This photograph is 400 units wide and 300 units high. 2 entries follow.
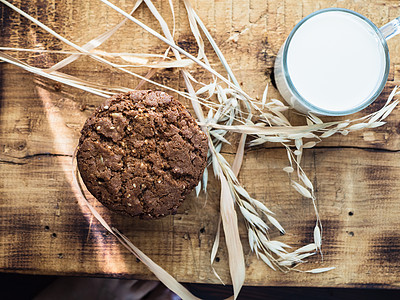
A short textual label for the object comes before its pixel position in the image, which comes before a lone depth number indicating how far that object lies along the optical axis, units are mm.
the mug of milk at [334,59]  390
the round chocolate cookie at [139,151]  388
